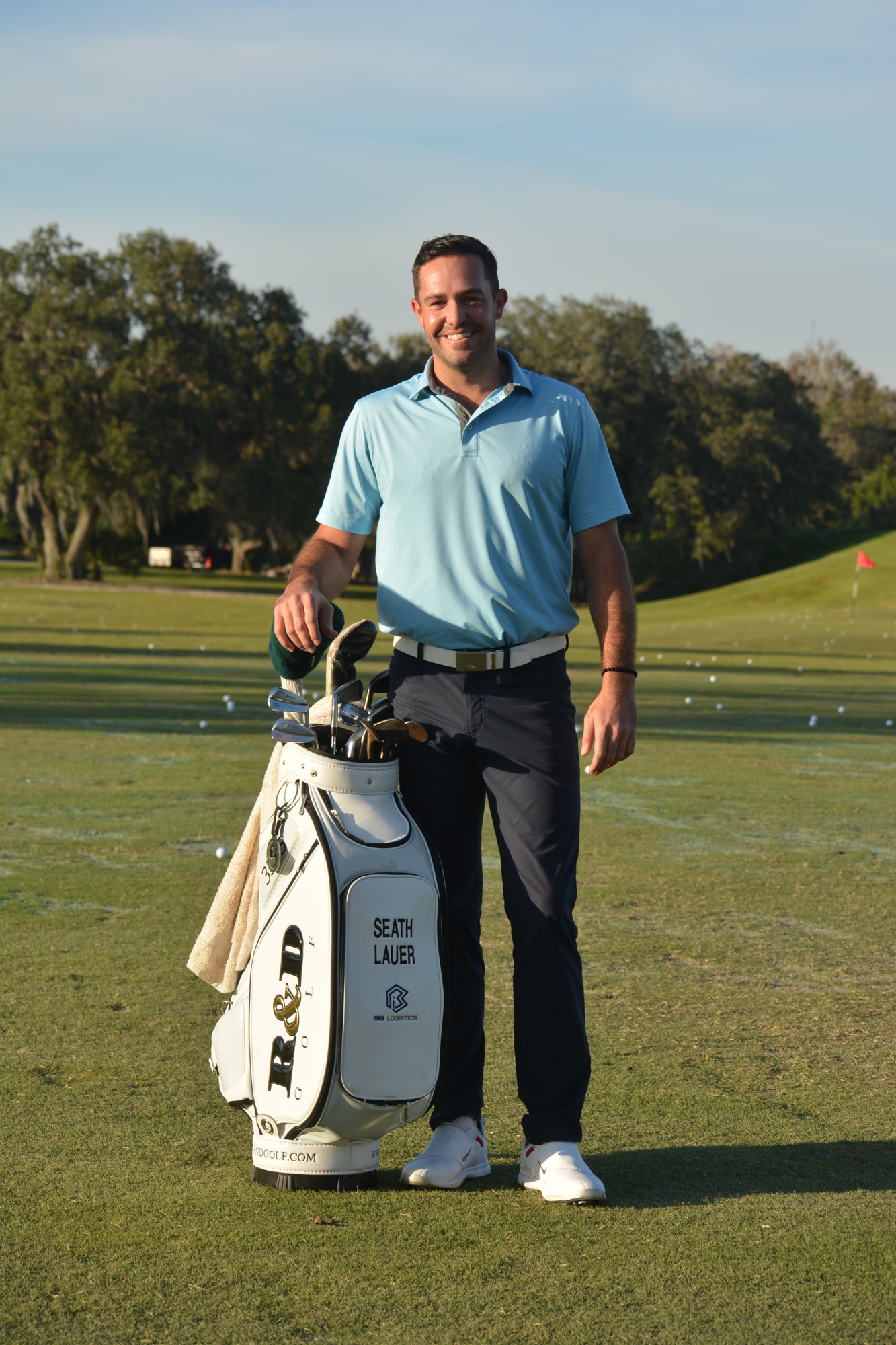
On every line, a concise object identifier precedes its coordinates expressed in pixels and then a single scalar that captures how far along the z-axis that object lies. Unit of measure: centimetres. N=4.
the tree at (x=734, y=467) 6731
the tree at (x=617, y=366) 6638
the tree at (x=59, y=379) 5384
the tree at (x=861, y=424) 8894
